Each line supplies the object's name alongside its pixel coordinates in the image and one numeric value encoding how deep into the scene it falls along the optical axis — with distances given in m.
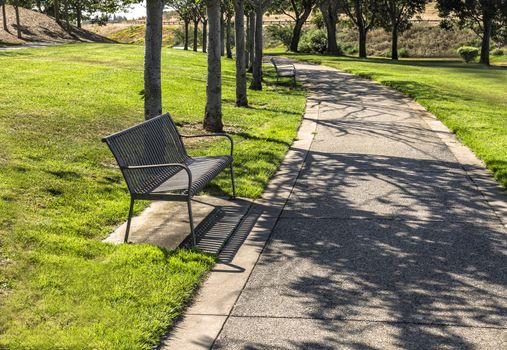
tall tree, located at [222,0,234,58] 29.62
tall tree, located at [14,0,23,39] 43.61
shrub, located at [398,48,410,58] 61.38
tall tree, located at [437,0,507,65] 48.25
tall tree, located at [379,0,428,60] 52.12
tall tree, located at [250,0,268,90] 19.78
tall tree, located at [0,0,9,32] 43.58
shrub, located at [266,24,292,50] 62.81
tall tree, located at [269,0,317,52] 54.72
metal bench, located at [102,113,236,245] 6.43
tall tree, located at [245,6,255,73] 21.37
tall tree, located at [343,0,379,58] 54.60
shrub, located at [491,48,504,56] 60.72
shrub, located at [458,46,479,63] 53.59
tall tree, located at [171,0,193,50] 48.76
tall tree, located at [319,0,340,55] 51.06
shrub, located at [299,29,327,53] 56.38
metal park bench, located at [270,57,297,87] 22.60
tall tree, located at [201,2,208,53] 46.28
